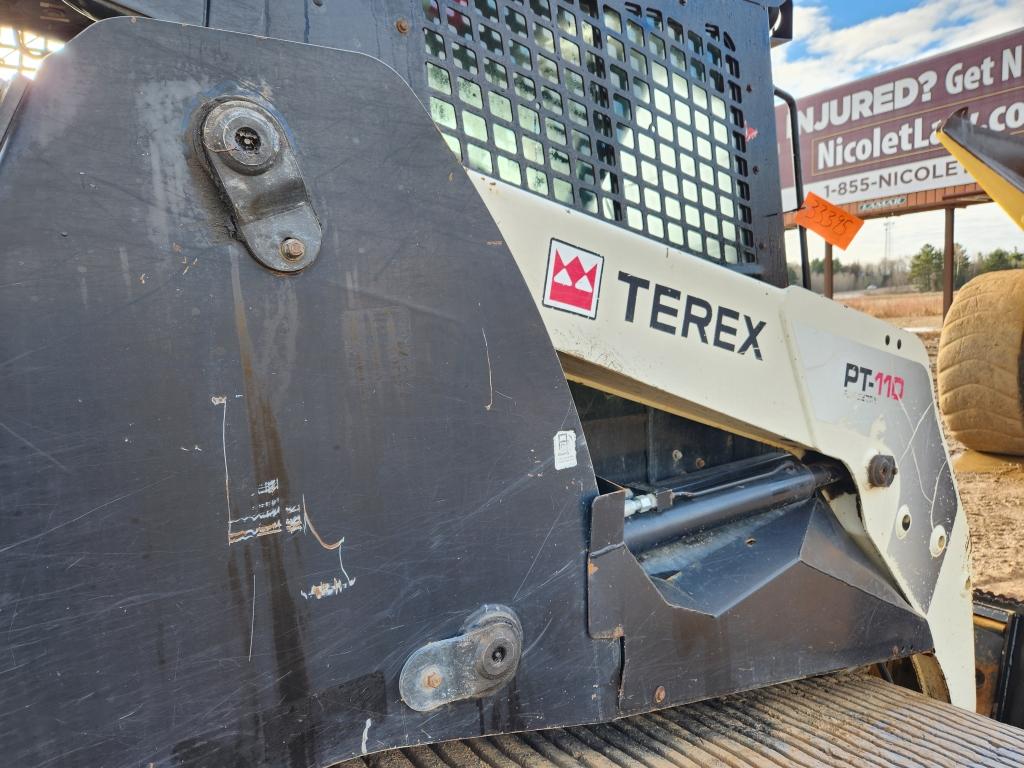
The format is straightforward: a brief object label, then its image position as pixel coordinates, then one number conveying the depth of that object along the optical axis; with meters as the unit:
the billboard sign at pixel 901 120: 9.56
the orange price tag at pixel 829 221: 1.79
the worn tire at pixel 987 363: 4.42
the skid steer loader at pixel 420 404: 0.71
